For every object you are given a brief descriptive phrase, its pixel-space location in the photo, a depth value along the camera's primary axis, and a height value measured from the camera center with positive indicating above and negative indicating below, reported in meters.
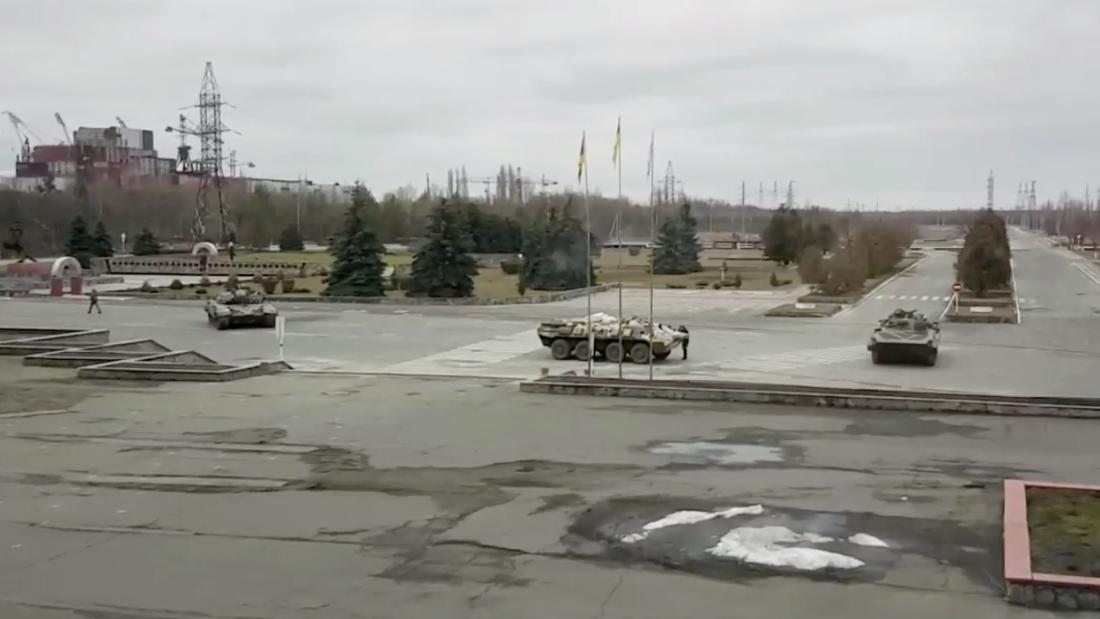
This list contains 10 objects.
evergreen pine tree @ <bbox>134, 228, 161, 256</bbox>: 85.12 -1.21
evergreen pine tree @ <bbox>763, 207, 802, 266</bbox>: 75.75 -0.83
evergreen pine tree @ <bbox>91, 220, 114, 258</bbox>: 75.50 -0.98
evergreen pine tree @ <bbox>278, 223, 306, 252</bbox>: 97.38 -1.09
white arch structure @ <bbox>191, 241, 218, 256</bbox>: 75.80 -1.37
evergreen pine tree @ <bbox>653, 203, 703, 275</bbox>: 73.44 -1.42
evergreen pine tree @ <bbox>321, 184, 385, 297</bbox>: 50.19 -1.68
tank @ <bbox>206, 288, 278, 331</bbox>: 36.28 -2.66
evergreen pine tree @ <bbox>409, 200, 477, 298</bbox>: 49.56 -1.64
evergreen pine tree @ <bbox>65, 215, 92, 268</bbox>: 73.19 -0.81
